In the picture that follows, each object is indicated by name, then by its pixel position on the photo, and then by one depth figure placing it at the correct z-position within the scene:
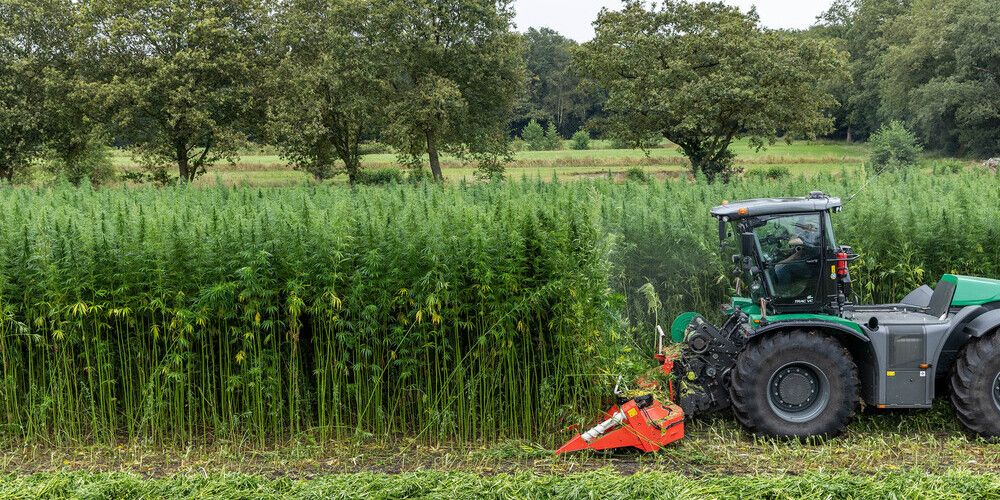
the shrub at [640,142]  30.61
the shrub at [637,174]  29.33
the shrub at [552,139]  58.72
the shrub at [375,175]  31.21
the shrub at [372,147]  30.68
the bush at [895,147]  31.72
